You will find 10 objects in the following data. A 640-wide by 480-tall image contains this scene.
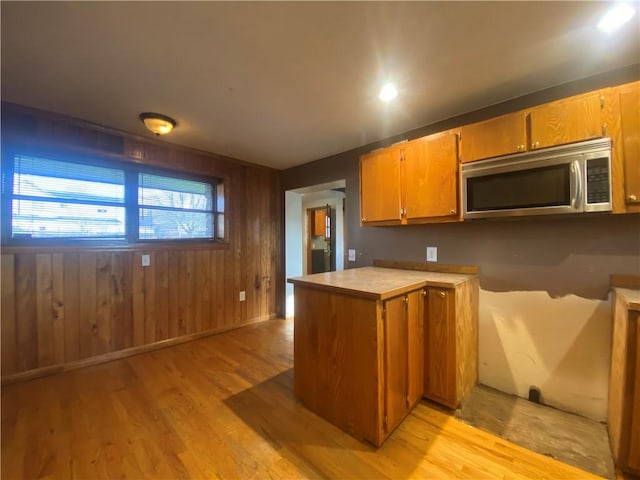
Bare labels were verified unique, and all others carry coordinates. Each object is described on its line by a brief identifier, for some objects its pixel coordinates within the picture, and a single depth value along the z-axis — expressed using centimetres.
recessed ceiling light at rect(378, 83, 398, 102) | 190
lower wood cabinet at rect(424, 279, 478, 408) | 183
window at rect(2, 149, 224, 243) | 225
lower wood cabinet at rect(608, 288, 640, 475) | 130
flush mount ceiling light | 230
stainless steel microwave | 151
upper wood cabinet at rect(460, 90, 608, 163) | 154
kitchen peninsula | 154
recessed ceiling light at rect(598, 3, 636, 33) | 126
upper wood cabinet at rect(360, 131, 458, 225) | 208
